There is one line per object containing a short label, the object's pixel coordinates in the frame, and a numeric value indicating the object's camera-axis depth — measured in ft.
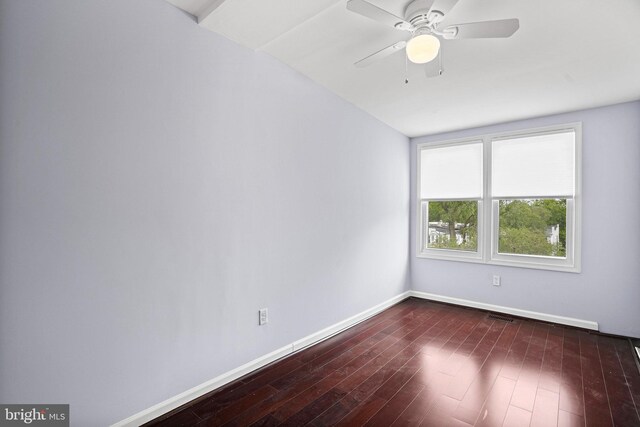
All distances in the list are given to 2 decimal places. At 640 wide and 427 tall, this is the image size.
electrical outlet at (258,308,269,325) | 7.93
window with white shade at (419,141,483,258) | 13.87
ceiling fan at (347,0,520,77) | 5.30
